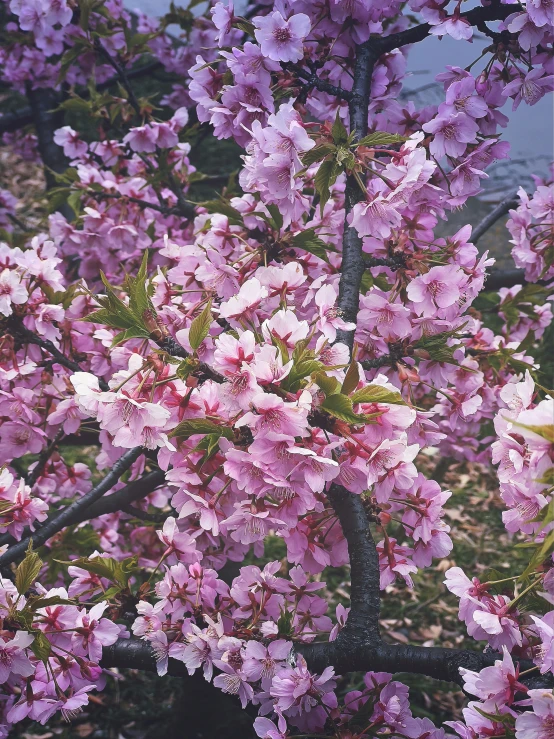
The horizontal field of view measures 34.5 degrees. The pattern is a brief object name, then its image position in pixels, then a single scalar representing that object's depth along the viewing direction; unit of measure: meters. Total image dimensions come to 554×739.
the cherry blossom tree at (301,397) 0.44
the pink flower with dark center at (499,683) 0.42
